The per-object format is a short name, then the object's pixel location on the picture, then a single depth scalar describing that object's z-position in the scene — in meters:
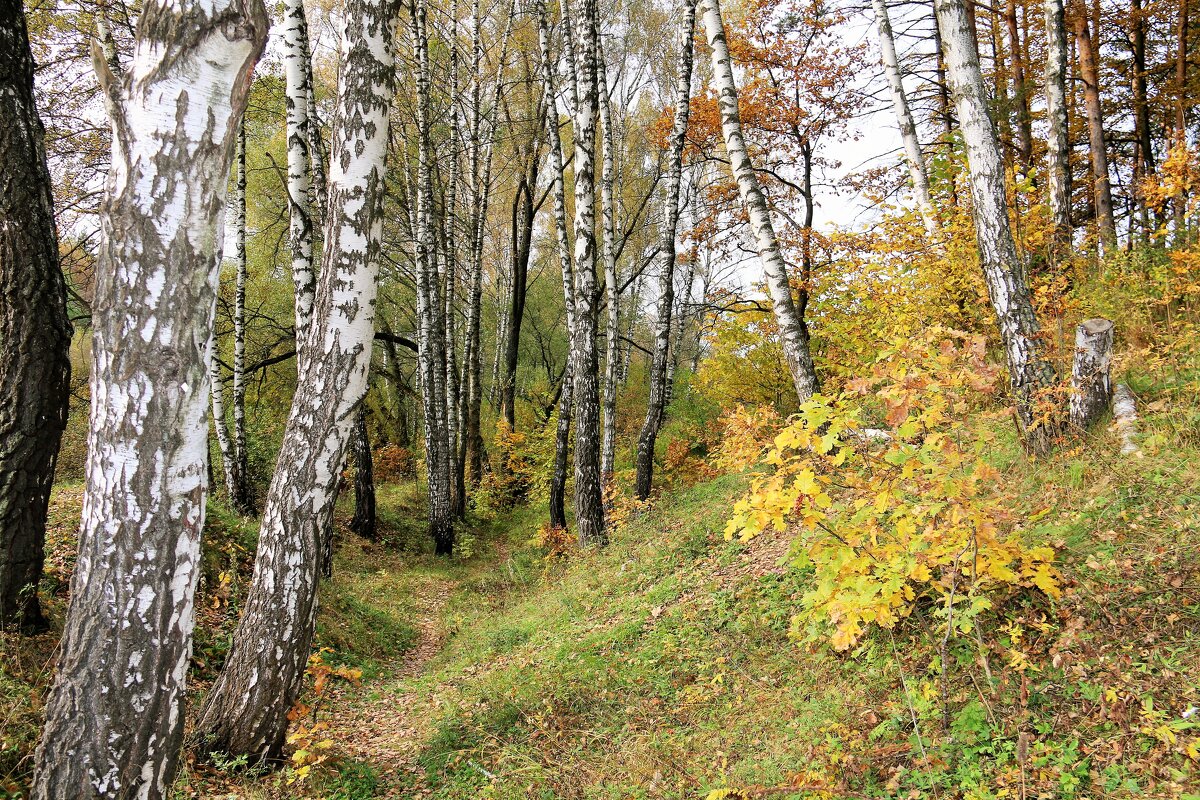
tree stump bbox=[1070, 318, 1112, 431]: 5.05
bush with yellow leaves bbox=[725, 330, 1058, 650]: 2.99
